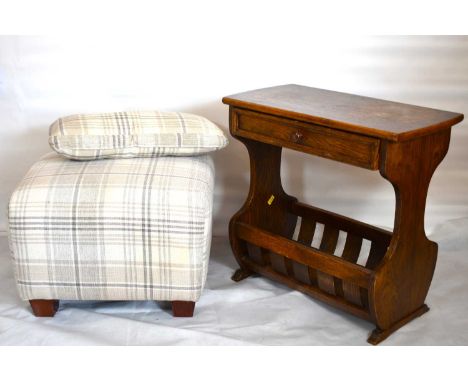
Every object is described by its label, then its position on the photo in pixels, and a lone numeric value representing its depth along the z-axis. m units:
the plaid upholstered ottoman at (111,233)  1.85
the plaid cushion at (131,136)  1.96
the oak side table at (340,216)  1.73
